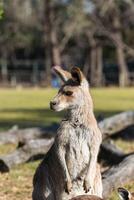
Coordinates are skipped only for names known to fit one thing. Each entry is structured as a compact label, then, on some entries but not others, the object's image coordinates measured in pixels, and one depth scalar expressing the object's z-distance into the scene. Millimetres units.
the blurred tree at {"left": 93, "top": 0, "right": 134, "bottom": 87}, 50625
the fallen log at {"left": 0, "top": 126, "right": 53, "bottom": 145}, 12122
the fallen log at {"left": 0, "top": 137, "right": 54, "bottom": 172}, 9711
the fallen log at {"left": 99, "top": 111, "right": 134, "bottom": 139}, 11414
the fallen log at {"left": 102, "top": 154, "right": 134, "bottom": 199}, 7729
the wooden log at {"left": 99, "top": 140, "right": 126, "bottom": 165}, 10028
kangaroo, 5824
